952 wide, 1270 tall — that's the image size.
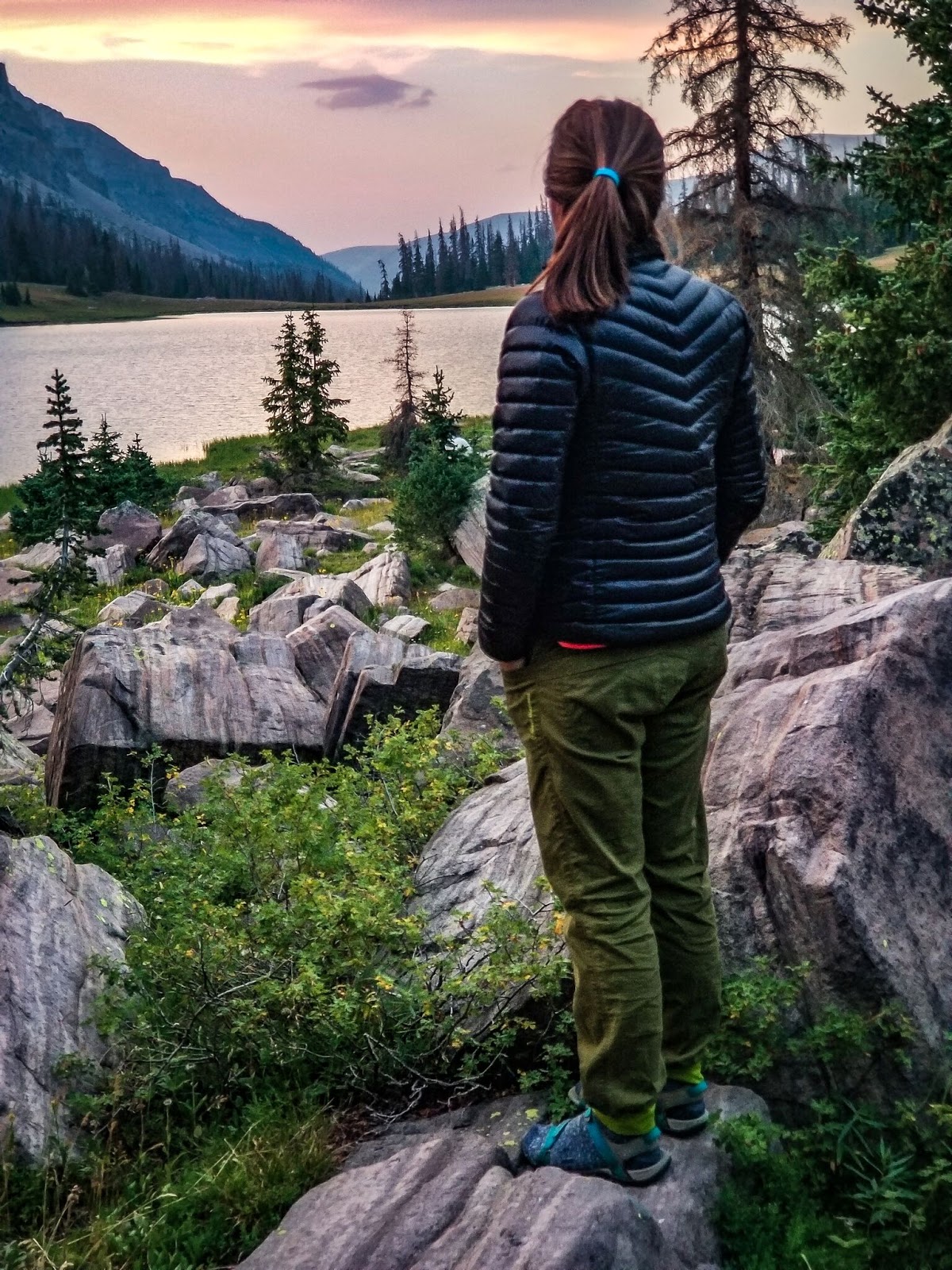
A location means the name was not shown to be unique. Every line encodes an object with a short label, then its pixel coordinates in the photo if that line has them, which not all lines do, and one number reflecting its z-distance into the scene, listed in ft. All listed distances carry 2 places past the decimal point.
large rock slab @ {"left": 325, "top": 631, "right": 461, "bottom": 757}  30.76
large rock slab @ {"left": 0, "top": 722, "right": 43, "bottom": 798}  30.14
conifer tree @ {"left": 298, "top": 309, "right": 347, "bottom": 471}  90.12
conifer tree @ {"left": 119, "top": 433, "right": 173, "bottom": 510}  84.07
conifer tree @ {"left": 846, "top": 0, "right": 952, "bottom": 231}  28.94
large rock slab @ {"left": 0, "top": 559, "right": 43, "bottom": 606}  57.67
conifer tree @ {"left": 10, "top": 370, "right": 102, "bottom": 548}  36.63
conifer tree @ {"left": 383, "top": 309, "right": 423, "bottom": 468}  93.30
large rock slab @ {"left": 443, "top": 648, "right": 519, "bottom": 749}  26.73
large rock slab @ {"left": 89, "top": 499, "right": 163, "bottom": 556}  69.97
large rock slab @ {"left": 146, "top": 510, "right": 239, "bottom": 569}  65.10
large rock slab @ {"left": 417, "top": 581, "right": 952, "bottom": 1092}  12.57
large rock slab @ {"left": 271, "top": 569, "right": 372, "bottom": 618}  46.29
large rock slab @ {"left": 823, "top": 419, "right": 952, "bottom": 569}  24.12
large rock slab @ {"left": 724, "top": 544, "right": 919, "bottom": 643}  21.79
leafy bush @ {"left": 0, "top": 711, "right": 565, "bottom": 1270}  12.12
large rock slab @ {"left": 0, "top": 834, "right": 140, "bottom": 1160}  13.84
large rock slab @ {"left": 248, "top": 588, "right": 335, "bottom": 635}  42.65
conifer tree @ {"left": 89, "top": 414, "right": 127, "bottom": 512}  79.77
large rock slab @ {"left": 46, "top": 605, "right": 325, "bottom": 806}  28.94
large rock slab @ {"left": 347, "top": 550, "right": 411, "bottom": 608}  50.75
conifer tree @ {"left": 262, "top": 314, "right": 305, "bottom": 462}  89.81
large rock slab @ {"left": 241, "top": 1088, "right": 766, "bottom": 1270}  9.87
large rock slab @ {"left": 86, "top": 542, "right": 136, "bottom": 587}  61.46
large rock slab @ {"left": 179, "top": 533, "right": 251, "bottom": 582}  59.67
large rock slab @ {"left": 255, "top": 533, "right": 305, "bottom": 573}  60.44
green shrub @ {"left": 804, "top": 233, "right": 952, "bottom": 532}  28.76
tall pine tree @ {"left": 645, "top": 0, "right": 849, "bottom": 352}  68.59
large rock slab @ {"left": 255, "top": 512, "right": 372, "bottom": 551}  66.80
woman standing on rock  10.12
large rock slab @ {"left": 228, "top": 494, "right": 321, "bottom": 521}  81.66
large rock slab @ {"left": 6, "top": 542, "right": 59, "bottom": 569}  64.69
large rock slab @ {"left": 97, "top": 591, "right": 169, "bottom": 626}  47.11
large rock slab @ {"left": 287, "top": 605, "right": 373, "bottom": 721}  35.14
